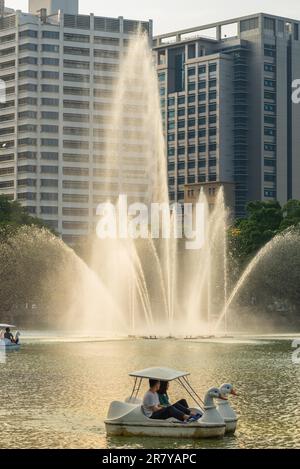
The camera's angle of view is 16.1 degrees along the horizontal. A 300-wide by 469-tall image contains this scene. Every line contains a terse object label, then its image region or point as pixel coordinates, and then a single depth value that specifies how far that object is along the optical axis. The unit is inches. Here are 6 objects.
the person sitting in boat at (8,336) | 2770.7
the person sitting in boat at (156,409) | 1301.7
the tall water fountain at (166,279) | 3843.5
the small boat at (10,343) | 2738.7
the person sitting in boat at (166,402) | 1312.7
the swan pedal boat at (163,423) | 1289.4
